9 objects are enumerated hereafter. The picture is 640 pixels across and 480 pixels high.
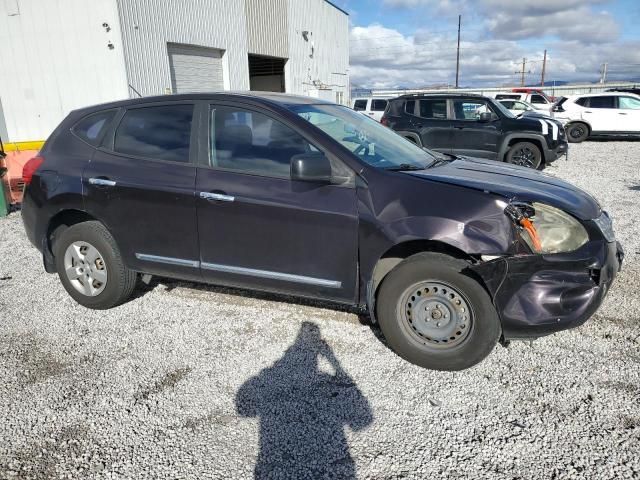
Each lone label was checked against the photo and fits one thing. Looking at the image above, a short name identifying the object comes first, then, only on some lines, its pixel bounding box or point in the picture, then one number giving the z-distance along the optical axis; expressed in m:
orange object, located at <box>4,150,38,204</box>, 8.13
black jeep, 10.31
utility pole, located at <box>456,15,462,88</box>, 54.86
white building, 13.14
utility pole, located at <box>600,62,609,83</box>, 63.34
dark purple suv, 2.86
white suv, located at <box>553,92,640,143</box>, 16.91
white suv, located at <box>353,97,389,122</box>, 19.88
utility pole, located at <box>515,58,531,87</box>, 83.21
